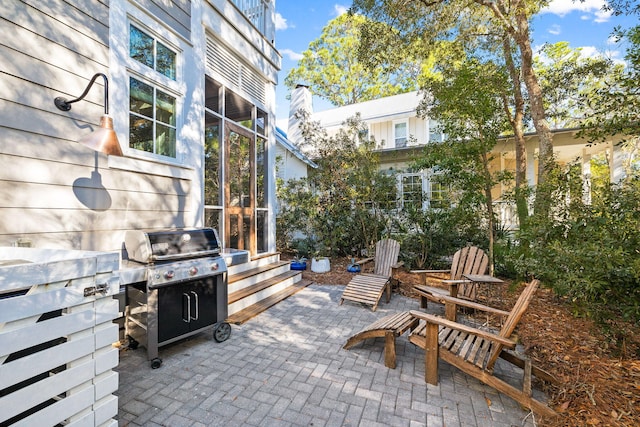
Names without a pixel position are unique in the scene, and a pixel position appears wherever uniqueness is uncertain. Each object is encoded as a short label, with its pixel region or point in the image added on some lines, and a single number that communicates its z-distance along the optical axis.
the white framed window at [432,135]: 12.56
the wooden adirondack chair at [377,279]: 4.67
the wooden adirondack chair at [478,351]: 2.21
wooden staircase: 4.20
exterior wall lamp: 2.59
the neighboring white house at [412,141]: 7.80
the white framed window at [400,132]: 13.71
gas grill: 2.81
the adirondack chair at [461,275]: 4.20
